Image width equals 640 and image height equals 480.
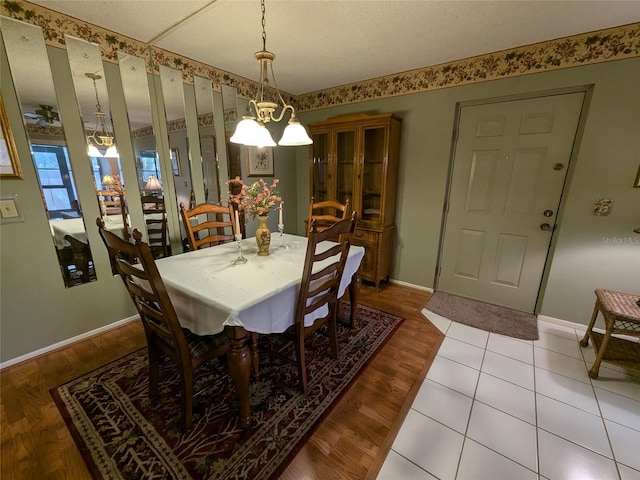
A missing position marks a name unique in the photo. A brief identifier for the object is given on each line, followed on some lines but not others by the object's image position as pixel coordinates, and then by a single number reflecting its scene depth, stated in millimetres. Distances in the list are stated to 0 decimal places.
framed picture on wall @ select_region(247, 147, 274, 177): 3117
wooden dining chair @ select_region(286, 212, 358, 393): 1338
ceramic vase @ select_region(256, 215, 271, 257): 1814
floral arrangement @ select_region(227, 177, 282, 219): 1777
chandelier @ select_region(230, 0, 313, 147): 1444
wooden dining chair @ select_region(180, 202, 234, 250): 2064
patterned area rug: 1214
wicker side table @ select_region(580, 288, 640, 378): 1663
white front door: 2246
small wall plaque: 2039
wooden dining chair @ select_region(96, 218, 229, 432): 1054
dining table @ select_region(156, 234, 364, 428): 1217
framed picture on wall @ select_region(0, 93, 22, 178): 1623
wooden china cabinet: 2752
